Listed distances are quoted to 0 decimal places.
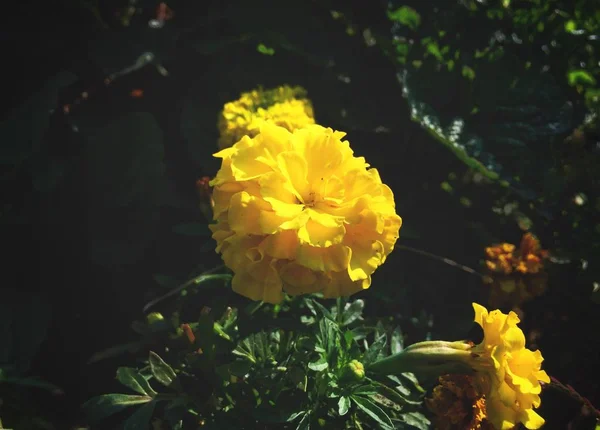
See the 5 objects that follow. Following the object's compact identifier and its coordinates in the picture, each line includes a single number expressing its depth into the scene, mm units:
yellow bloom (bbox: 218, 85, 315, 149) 363
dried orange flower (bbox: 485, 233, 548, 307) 391
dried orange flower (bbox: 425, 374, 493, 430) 309
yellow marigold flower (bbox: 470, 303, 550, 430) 276
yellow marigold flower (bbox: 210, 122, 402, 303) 270
